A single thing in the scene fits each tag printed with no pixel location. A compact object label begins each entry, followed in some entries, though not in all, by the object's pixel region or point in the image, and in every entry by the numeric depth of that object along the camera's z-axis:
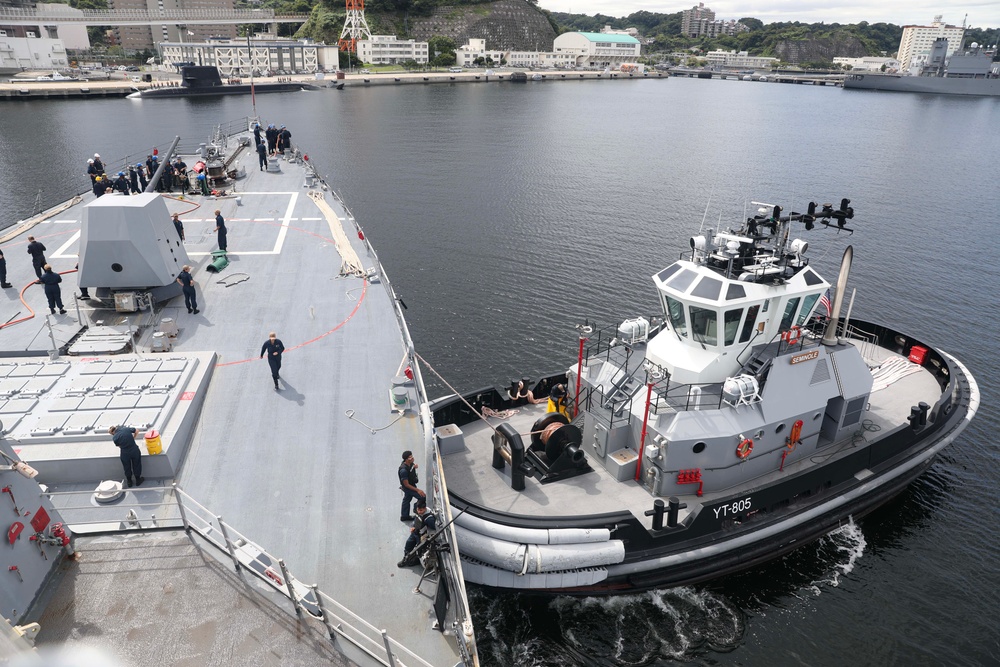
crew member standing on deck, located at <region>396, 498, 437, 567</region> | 9.19
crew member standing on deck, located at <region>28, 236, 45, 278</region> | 17.83
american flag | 17.40
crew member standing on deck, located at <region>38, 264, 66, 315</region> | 16.02
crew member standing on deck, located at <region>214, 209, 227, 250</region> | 21.03
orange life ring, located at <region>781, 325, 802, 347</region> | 14.56
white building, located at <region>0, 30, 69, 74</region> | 118.00
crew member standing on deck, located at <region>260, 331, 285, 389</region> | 13.66
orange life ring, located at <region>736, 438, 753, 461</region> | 13.78
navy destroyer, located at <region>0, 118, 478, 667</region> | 7.96
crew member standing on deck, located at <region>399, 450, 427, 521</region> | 9.68
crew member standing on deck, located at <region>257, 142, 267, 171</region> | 34.38
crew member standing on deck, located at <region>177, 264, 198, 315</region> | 16.73
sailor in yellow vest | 15.43
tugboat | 12.62
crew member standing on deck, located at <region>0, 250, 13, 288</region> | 17.94
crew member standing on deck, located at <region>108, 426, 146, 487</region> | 10.18
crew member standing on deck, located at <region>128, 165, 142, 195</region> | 26.97
